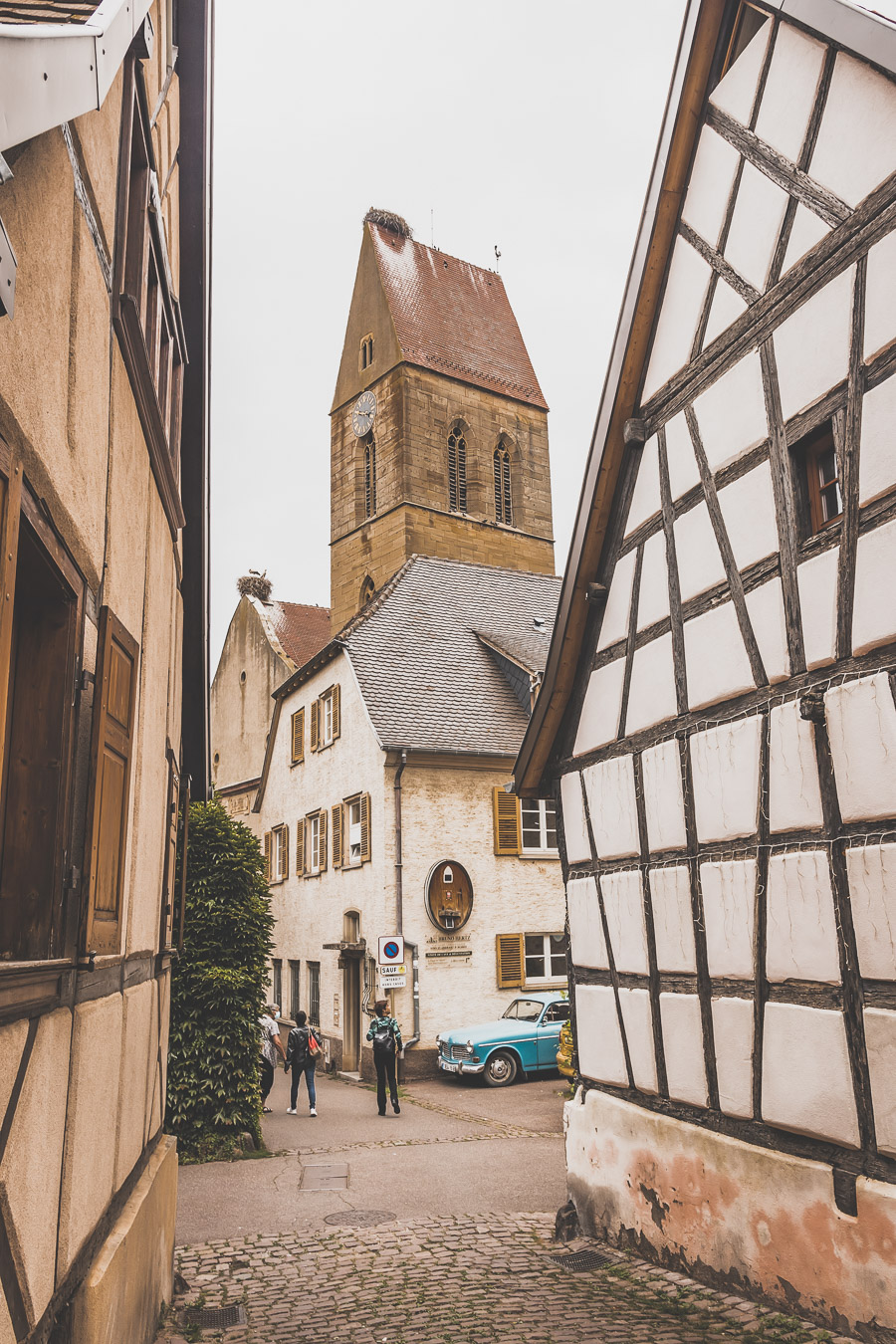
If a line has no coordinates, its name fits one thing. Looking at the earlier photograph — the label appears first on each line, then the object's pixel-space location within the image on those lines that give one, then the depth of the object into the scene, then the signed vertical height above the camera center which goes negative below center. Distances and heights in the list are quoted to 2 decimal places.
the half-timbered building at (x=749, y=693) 5.54 +1.49
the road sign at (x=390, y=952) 18.61 -0.04
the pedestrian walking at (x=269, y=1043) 14.61 -1.26
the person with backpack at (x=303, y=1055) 15.67 -1.47
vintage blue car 18.11 -1.66
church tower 39.12 +19.39
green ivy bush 12.51 -0.43
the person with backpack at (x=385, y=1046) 15.70 -1.39
